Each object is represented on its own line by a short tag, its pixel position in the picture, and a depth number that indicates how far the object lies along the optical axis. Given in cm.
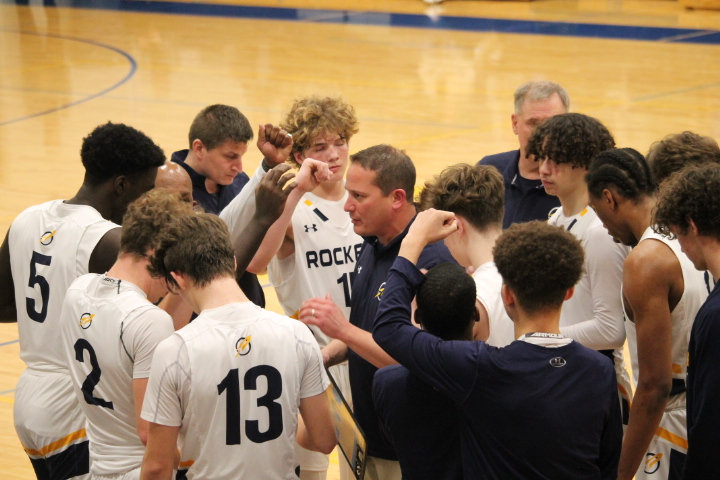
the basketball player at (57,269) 873
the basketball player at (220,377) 680
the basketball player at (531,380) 613
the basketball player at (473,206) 815
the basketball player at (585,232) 880
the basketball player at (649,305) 779
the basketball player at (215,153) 1136
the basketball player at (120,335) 751
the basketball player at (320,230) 1063
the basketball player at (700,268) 661
